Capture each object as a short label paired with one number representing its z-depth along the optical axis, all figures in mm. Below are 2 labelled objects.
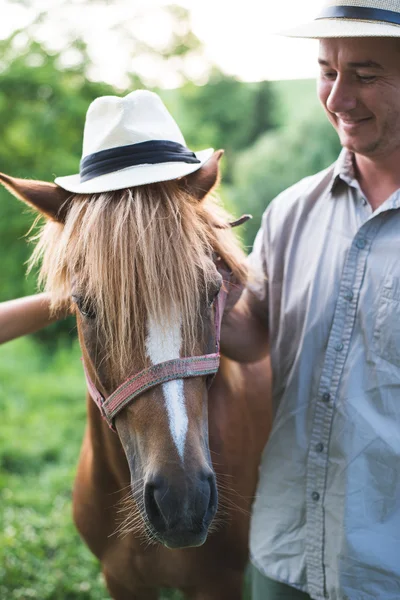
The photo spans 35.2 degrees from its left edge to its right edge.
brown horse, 1561
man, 1875
